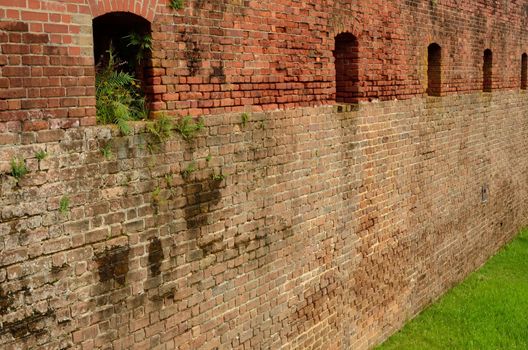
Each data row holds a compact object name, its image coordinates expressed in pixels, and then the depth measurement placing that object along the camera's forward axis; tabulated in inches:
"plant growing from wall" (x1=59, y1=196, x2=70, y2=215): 153.9
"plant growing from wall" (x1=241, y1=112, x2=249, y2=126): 212.1
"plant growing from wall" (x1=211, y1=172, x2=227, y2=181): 201.2
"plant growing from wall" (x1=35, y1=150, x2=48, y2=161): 148.1
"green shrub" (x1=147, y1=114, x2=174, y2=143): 179.2
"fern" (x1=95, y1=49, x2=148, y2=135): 170.2
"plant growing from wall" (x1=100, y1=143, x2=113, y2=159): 164.1
